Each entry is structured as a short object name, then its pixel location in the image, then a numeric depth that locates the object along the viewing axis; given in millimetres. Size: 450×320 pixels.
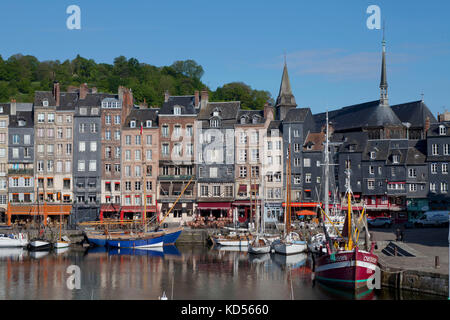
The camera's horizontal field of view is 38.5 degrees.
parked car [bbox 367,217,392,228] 75125
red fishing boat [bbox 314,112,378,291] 39156
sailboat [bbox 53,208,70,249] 66188
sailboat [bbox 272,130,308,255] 58875
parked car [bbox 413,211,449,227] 71062
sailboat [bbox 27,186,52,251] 65500
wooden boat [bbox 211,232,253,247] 65625
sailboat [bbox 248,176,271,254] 60531
